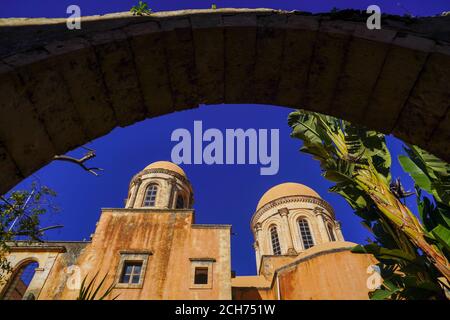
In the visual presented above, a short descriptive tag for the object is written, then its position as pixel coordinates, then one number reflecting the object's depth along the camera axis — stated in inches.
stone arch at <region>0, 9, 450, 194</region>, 88.2
